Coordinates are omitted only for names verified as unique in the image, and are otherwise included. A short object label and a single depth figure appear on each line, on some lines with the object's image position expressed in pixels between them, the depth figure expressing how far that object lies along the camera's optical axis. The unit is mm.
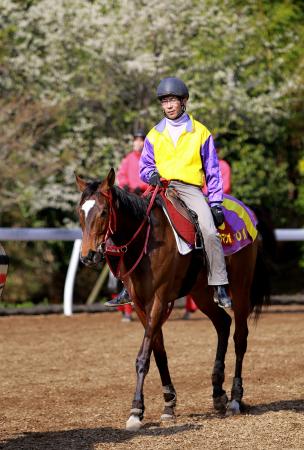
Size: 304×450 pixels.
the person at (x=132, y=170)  27172
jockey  15352
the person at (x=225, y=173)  27734
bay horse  13898
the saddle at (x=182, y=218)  15203
